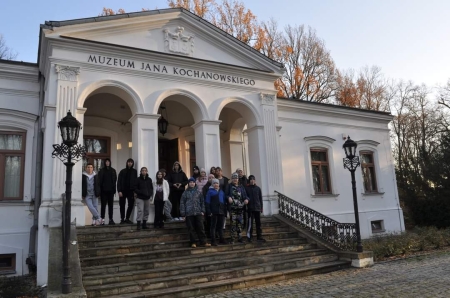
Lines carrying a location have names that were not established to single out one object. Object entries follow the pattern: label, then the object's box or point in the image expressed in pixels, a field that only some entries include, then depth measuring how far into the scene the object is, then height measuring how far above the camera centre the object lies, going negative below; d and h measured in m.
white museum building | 9.73 +3.38
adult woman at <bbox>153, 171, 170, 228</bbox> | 9.27 +0.58
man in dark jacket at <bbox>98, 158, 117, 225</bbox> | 9.38 +0.93
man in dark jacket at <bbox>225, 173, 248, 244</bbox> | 9.09 +0.32
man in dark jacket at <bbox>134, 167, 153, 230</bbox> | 9.12 +0.59
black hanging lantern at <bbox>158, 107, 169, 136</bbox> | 12.43 +3.15
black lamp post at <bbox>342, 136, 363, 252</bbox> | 9.84 +1.40
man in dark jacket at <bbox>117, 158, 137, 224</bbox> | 9.46 +0.84
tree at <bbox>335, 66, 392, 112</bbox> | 27.12 +8.61
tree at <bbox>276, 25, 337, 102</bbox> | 25.19 +9.74
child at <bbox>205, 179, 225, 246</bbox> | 8.77 +0.25
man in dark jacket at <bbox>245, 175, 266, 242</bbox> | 9.43 +0.16
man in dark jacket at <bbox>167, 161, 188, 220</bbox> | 10.06 +0.95
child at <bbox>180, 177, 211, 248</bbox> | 8.57 +0.19
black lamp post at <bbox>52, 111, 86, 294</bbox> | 6.53 +1.39
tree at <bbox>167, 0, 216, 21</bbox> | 21.51 +12.26
